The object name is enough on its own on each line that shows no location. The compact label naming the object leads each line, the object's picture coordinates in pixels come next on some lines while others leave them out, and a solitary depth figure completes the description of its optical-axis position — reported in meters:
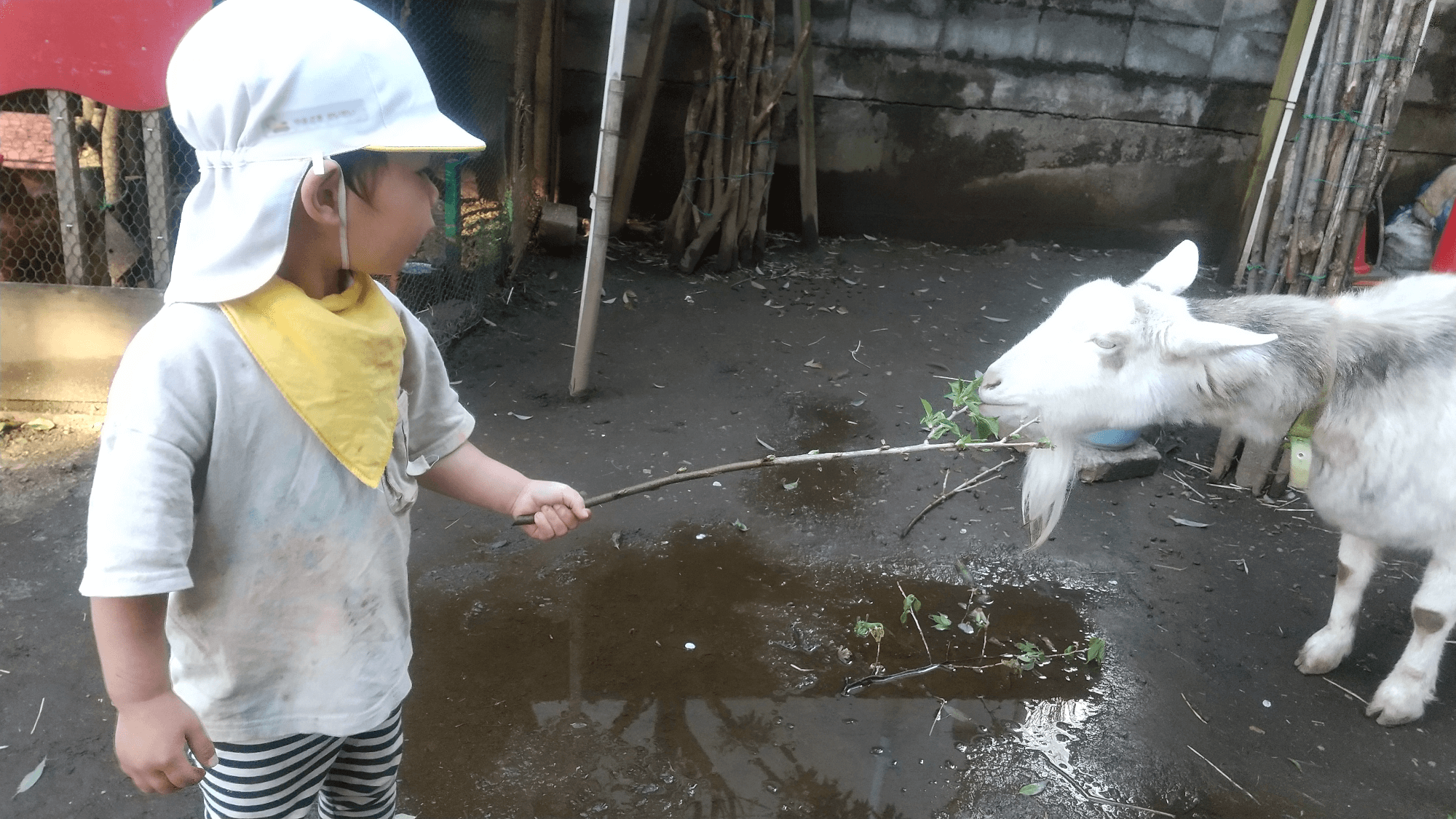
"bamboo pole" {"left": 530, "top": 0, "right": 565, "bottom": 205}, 6.95
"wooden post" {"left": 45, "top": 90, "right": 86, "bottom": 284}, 4.29
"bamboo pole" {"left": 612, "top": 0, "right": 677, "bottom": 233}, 7.03
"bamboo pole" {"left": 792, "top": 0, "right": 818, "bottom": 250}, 7.22
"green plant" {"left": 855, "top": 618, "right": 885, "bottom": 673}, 3.42
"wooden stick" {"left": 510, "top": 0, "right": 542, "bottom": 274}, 6.45
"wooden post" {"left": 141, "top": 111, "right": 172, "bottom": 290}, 4.42
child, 1.37
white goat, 2.99
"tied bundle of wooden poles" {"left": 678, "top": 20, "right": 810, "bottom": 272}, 7.02
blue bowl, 4.88
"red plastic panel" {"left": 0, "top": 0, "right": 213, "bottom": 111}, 4.01
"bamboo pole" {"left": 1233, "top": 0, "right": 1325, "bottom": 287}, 6.60
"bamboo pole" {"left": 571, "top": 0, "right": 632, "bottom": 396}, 4.68
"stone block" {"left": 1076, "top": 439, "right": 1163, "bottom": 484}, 4.78
